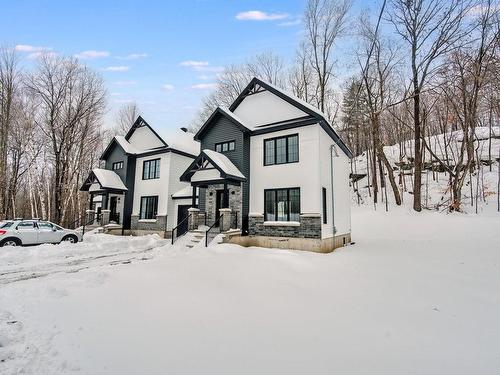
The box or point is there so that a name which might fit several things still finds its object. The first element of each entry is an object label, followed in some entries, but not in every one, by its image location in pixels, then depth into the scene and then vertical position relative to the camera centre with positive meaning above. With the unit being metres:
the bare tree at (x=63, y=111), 20.91 +8.09
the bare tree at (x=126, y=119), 33.78 +11.38
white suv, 11.62 -1.39
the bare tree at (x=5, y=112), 20.41 +7.50
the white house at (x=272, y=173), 12.23 +1.69
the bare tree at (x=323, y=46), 22.80 +14.59
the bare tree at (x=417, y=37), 12.70 +9.15
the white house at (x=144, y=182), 18.45 +1.76
